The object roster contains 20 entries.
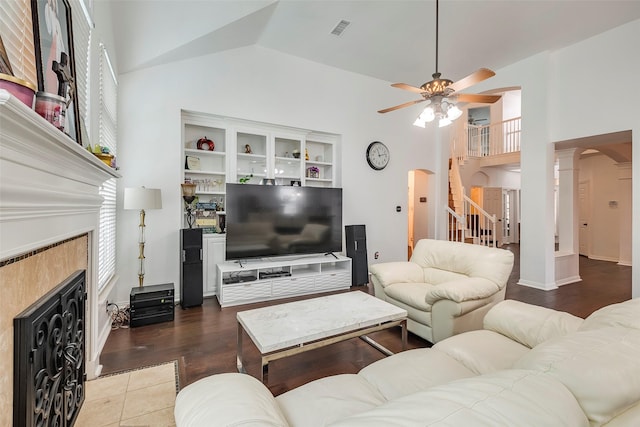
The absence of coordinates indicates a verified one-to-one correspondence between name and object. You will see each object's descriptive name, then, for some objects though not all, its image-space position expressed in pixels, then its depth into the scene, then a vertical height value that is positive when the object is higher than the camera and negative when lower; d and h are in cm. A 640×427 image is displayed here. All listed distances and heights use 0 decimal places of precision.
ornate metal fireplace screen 108 -64
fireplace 87 +1
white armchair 241 -69
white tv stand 376 -91
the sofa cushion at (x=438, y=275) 303 -67
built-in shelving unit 406 +60
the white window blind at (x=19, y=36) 115 +72
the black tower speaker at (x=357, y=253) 475 -68
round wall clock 529 +102
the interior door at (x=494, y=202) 933 +31
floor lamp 322 +14
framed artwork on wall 139 +83
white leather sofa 64 -47
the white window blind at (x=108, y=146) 287 +68
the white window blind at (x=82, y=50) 204 +119
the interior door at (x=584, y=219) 740 -18
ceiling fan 263 +106
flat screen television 393 -13
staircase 609 -1
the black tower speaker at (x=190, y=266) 360 -67
